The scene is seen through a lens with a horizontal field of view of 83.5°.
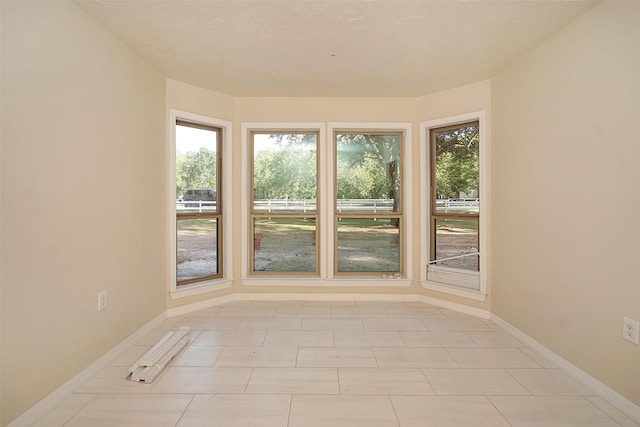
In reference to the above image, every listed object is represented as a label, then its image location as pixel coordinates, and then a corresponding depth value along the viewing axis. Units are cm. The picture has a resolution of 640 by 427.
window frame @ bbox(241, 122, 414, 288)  437
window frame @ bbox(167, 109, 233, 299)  377
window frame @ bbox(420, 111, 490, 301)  379
